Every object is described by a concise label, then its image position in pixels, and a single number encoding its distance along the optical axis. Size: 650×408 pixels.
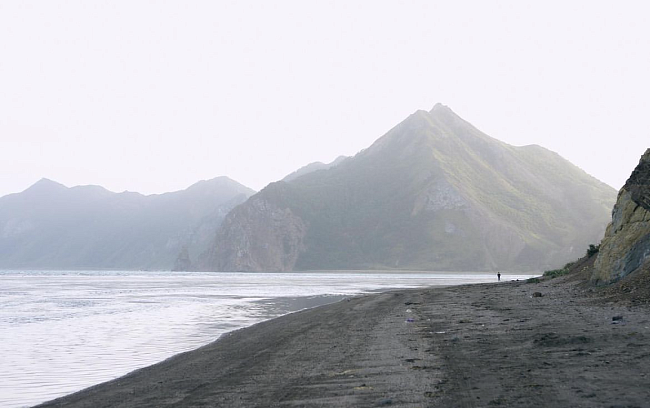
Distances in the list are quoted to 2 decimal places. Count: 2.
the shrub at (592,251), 44.47
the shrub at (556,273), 49.62
